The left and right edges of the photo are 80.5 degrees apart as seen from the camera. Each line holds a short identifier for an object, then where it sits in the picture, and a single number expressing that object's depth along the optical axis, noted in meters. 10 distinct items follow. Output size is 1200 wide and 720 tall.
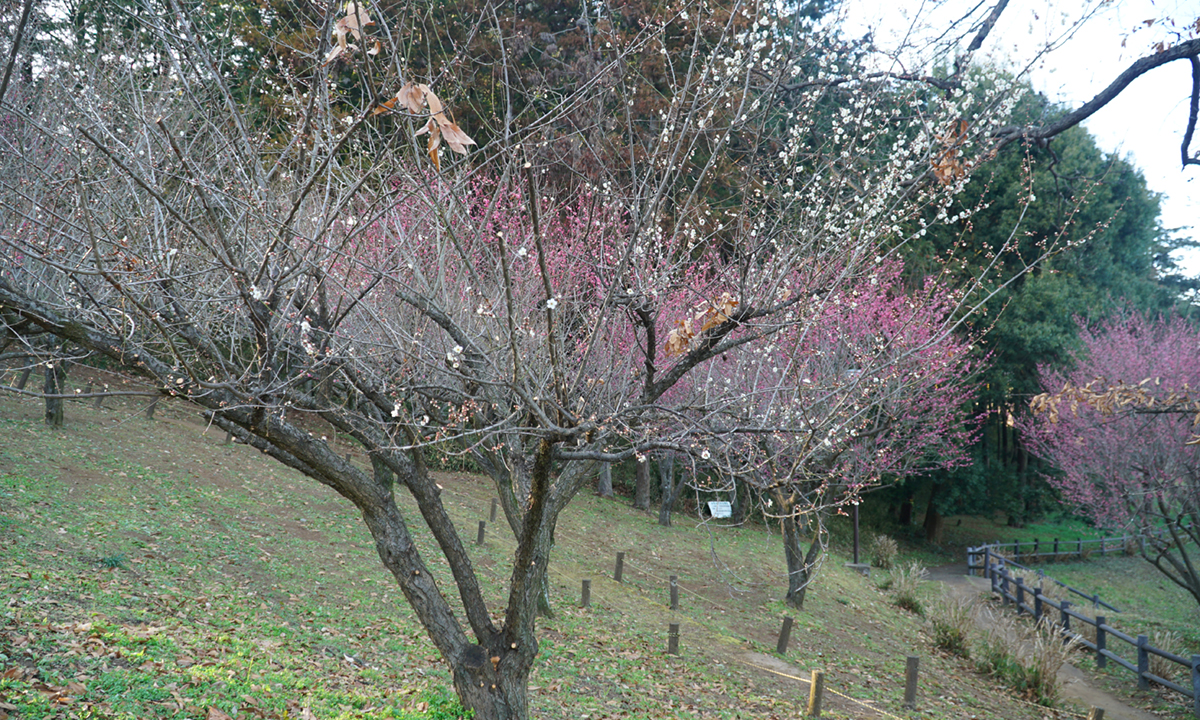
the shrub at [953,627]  10.98
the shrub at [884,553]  18.58
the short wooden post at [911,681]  7.89
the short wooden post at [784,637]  9.06
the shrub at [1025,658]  9.22
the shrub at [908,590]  13.75
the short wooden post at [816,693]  7.02
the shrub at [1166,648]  10.25
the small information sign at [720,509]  11.30
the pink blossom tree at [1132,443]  11.85
